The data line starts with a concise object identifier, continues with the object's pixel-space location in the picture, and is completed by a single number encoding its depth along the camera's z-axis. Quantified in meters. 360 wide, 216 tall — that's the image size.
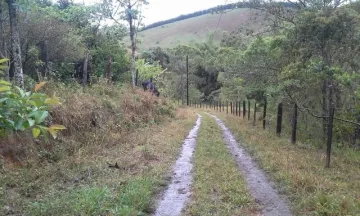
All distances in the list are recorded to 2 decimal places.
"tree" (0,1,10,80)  12.81
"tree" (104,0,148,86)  27.89
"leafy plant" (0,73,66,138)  1.96
